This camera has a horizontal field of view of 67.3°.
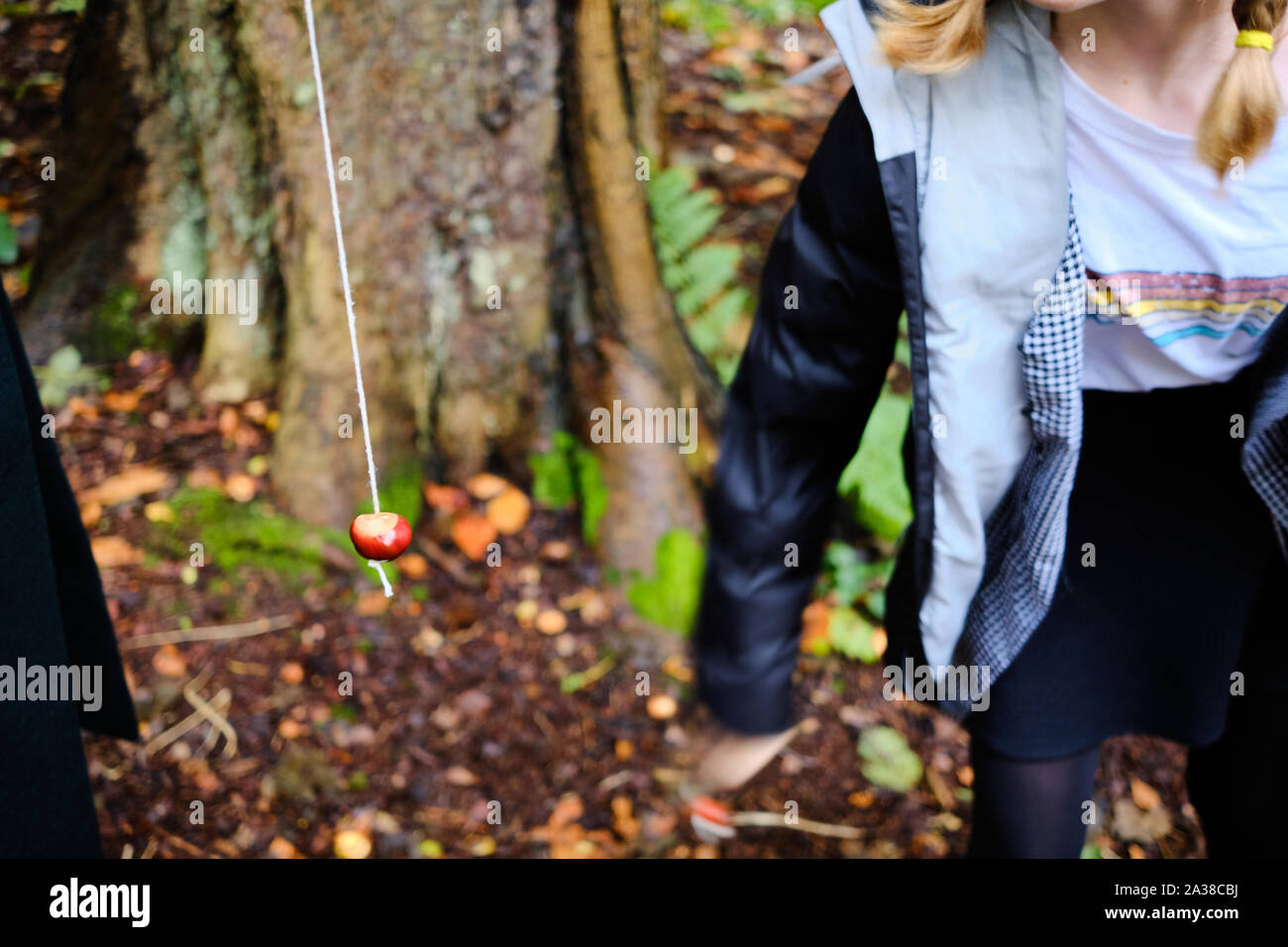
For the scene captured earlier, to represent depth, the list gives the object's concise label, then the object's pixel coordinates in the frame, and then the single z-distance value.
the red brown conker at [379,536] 1.38
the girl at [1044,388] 1.45
